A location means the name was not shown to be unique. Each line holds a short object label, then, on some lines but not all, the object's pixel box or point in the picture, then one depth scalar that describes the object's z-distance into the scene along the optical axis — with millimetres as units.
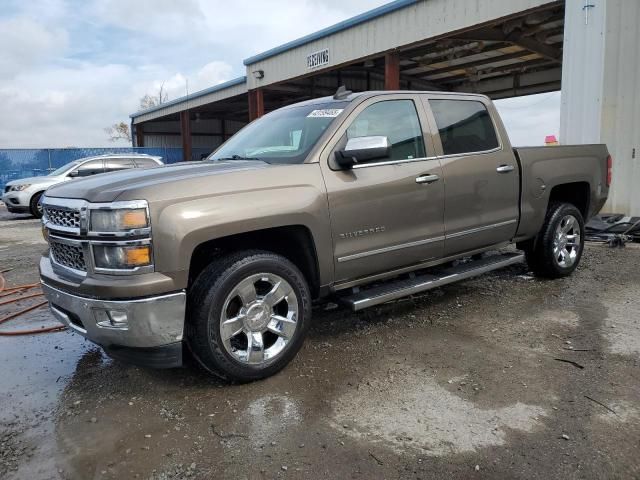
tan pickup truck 2885
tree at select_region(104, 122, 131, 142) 58719
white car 14125
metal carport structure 8219
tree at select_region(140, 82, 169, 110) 57284
